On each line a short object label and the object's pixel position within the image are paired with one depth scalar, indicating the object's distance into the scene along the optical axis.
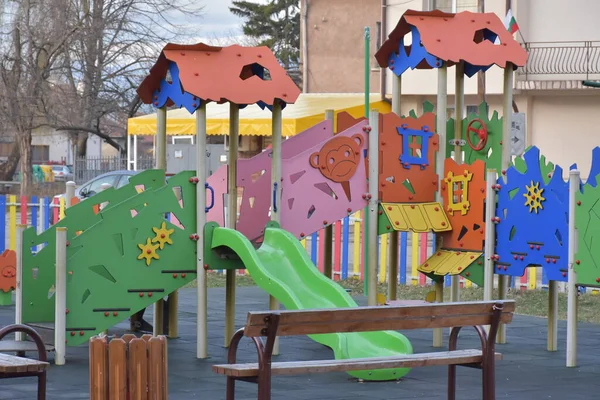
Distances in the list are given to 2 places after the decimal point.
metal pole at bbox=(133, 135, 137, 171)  35.04
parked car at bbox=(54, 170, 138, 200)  27.42
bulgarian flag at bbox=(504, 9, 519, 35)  20.27
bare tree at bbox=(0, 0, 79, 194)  39.97
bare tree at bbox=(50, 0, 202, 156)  39.72
